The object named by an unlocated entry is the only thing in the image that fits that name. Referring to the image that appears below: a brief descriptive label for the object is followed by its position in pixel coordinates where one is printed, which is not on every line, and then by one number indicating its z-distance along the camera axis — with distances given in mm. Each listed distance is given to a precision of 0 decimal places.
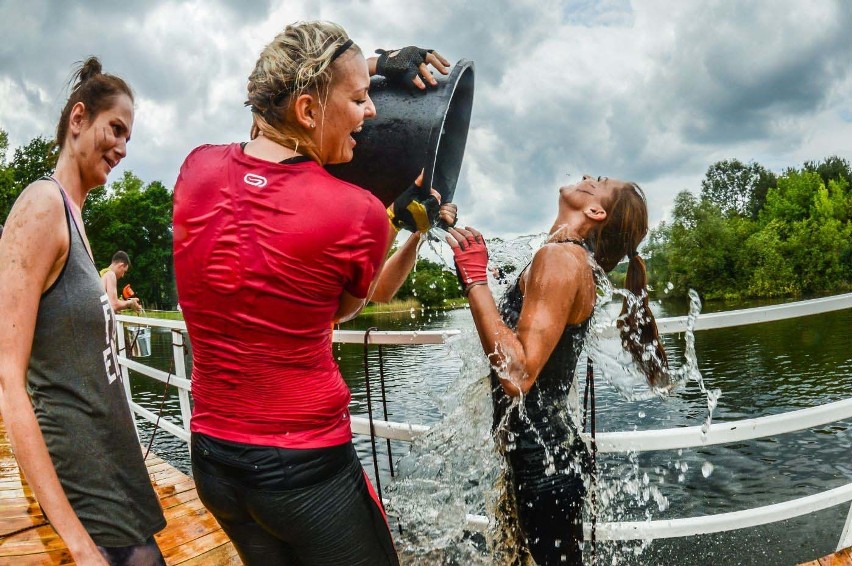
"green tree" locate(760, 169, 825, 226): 74662
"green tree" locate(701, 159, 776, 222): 90062
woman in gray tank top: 1133
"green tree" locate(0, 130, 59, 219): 45344
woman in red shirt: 1110
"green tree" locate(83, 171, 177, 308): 59906
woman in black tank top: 1759
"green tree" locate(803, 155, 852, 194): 78862
